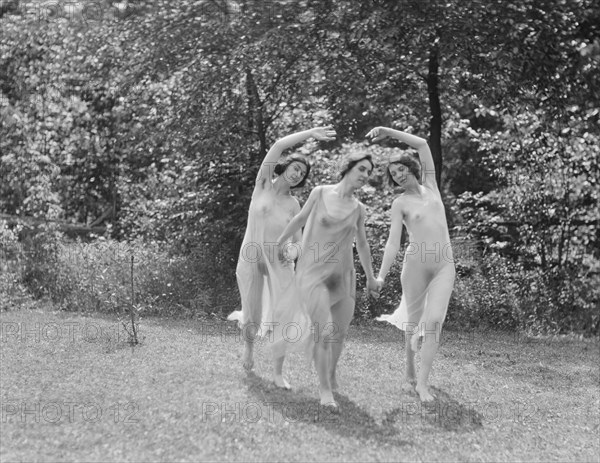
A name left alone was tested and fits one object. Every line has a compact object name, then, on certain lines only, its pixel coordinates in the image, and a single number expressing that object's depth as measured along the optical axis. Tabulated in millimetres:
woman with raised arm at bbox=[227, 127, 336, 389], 7789
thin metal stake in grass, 9356
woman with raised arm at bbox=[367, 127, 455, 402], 7692
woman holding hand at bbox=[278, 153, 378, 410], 7219
